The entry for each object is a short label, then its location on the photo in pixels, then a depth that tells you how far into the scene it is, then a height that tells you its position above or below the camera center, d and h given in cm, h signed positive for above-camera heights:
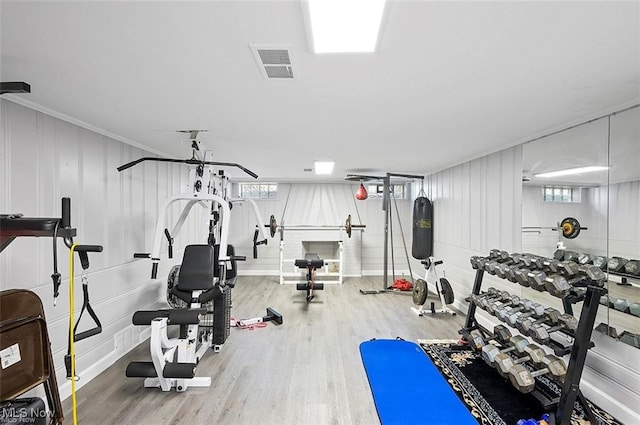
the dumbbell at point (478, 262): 298 -55
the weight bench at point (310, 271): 504 -109
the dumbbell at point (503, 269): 265 -55
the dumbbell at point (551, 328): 215 -90
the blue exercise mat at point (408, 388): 210 -150
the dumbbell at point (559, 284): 212 -55
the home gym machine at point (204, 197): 243 +10
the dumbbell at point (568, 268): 214 -43
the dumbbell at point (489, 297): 283 -87
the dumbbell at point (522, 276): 243 -56
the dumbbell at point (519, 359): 223 -118
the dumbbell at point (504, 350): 239 -118
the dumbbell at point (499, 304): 266 -88
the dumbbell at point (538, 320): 224 -89
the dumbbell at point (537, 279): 230 -56
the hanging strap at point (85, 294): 148 -45
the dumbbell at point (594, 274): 204 -45
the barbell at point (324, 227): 600 -41
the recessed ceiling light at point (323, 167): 443 +68
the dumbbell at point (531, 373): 212 -121
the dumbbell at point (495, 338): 263 -119
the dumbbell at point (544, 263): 229 -44
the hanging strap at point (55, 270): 139 -30
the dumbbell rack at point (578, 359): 193 -100
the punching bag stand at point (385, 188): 540 +38
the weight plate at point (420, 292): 413 -120
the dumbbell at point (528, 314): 237 -87
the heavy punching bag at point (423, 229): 538 -38
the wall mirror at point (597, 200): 209 +8
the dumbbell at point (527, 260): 254 -45
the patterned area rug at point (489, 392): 210 -149
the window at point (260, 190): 699 +44
